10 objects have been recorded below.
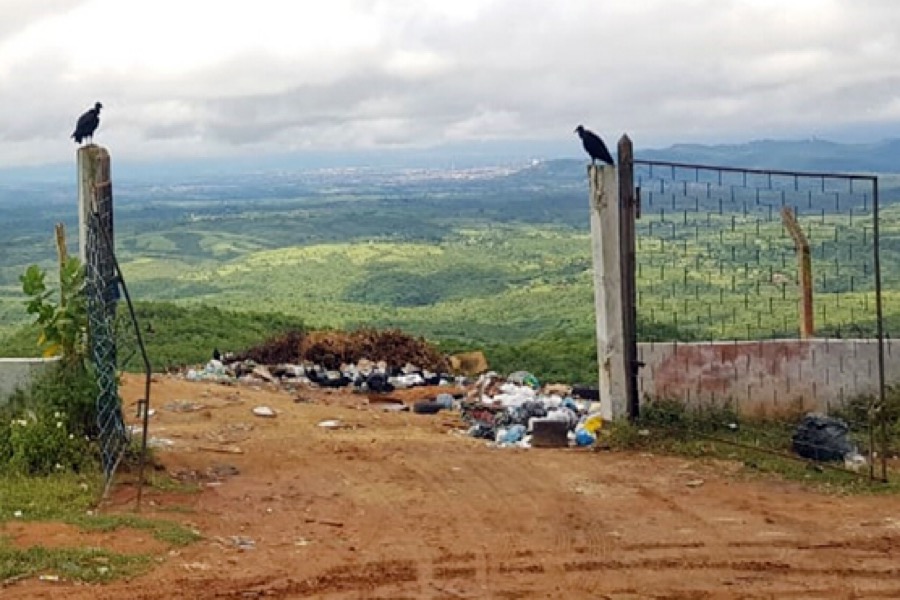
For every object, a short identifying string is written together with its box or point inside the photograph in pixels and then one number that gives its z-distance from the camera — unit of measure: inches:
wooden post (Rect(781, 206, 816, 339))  461.4
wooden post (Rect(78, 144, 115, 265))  358.3
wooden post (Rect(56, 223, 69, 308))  360.2
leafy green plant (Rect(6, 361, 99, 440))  360.5
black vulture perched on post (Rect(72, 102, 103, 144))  398.0
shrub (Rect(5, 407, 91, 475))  350.0
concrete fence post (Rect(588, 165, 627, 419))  424.5
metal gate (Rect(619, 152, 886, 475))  422.9
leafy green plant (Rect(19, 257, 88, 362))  356.5
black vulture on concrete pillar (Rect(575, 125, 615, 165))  420.8
